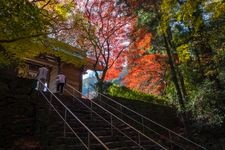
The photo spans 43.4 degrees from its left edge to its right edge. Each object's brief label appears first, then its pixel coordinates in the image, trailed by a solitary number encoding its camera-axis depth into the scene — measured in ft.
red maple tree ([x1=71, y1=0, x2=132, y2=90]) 63.62
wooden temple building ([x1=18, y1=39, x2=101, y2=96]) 67.97
